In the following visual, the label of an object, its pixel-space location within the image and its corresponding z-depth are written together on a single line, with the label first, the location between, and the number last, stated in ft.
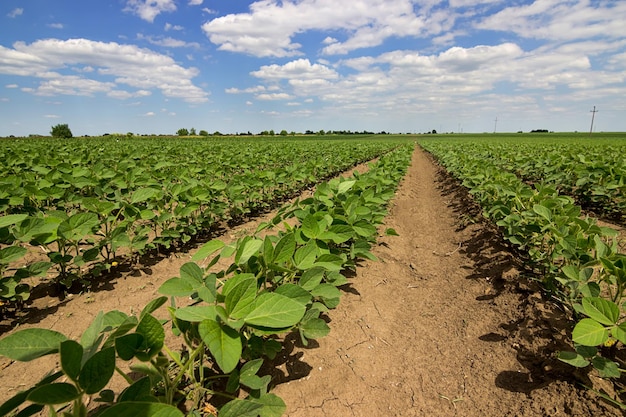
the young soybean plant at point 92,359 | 2.33
